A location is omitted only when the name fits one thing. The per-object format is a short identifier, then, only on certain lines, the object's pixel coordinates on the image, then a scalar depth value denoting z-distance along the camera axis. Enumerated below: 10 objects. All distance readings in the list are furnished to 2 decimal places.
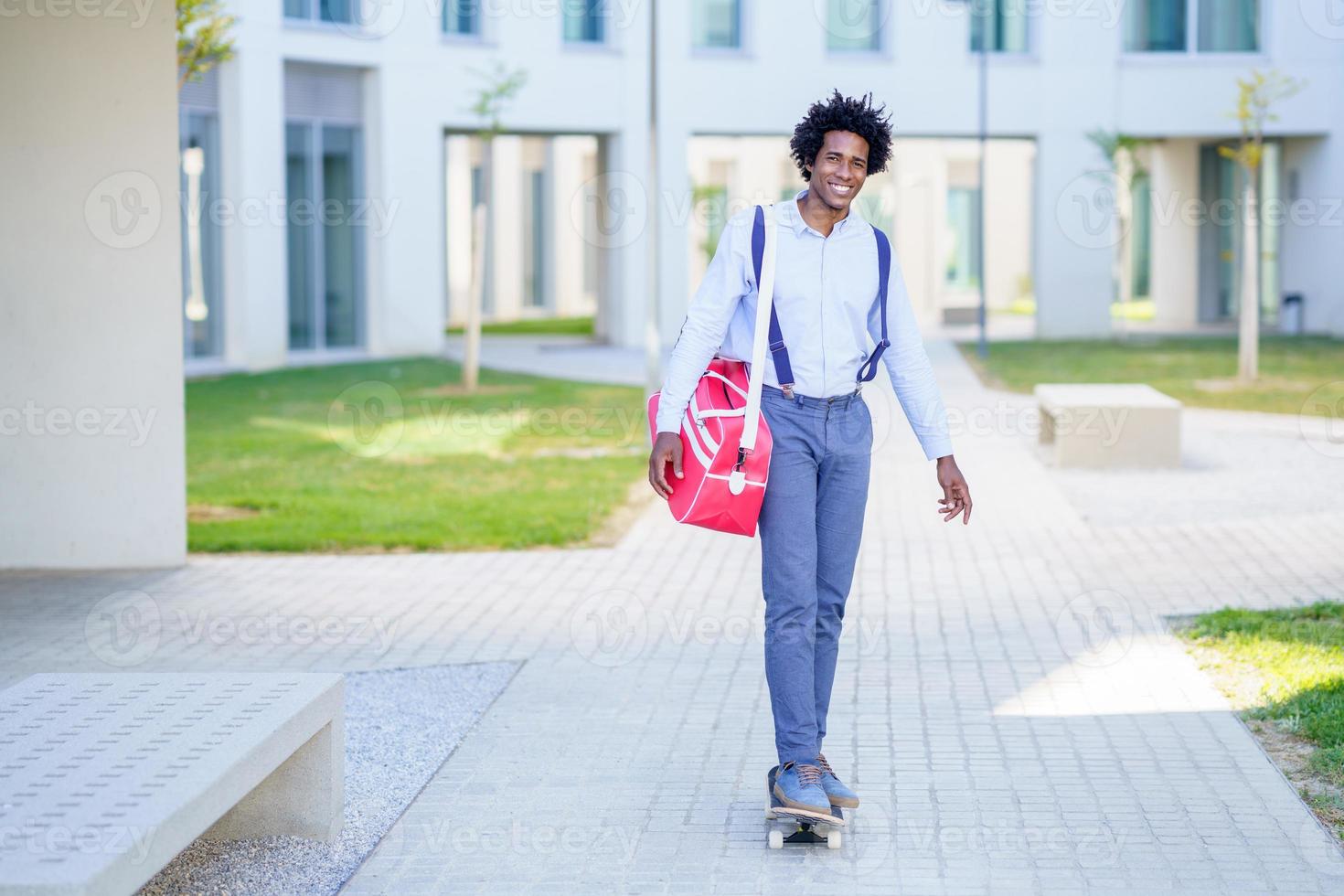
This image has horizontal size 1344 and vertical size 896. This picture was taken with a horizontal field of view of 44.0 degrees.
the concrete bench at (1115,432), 13.20
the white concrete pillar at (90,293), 8.79
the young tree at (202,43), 12.18
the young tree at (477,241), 19.39
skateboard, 4.62
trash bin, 30.02
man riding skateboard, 4.65
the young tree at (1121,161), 27.22
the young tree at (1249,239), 19.12
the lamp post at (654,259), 13.74
